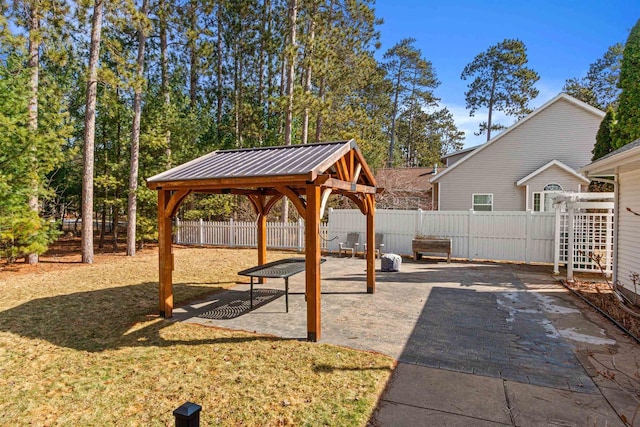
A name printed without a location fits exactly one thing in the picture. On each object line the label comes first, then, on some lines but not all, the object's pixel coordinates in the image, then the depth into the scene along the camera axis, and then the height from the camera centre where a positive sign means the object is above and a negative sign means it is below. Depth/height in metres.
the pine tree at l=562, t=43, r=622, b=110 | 28.02 +10.78
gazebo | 4.67 +0.43
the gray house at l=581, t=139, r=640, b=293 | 6.21 +0.10
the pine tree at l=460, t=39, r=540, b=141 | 28.64 +11.14
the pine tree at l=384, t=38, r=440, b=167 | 32.41 +13.07
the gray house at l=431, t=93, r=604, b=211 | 15.68 +2.33
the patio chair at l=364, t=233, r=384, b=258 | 12.66 -1.12
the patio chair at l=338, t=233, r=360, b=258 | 12.64 -1.16
